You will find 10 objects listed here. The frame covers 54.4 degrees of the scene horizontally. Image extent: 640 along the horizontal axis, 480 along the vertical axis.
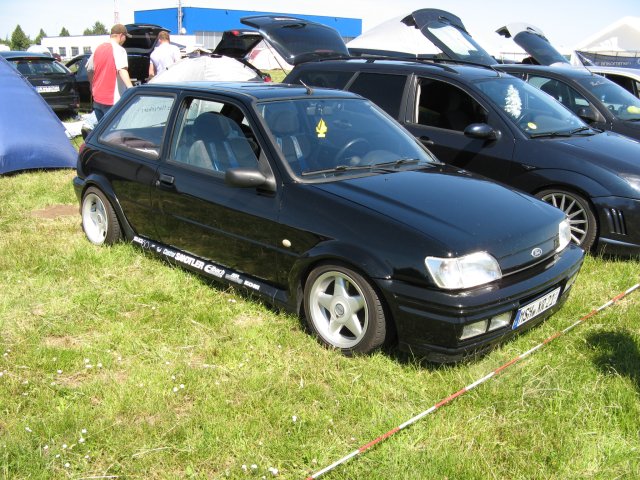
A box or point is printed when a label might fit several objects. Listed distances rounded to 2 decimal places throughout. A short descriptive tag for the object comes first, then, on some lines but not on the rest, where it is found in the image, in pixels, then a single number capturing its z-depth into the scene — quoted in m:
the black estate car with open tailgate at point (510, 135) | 5.07
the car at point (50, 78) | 12.56
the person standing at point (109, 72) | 8.33
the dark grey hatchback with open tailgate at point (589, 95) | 7.23
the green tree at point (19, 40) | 72.34
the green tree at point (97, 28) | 137.38
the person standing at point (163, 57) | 11.67
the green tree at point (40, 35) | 97.96
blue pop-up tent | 7.88
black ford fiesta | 3.17
